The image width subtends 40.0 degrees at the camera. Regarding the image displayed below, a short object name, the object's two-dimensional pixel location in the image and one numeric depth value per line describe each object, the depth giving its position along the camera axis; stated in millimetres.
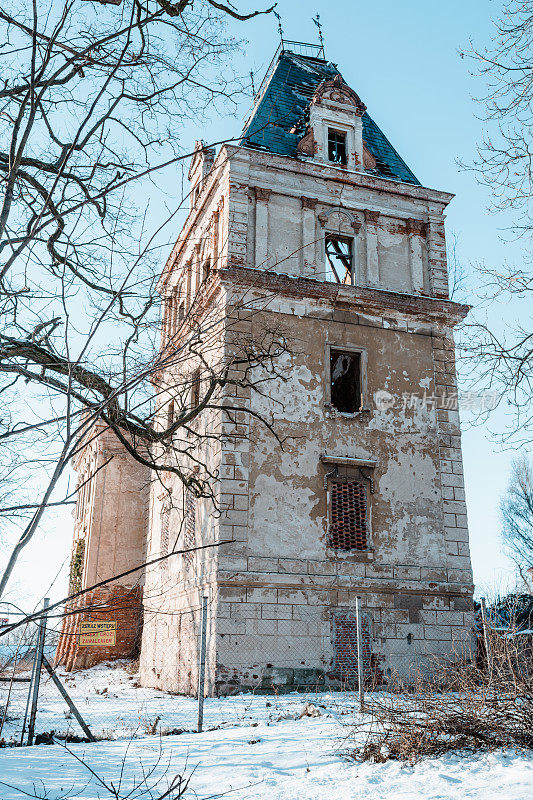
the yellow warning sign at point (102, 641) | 10206
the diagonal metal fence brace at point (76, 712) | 9289
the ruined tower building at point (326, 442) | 15586
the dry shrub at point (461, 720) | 6938
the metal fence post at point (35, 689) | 9366
